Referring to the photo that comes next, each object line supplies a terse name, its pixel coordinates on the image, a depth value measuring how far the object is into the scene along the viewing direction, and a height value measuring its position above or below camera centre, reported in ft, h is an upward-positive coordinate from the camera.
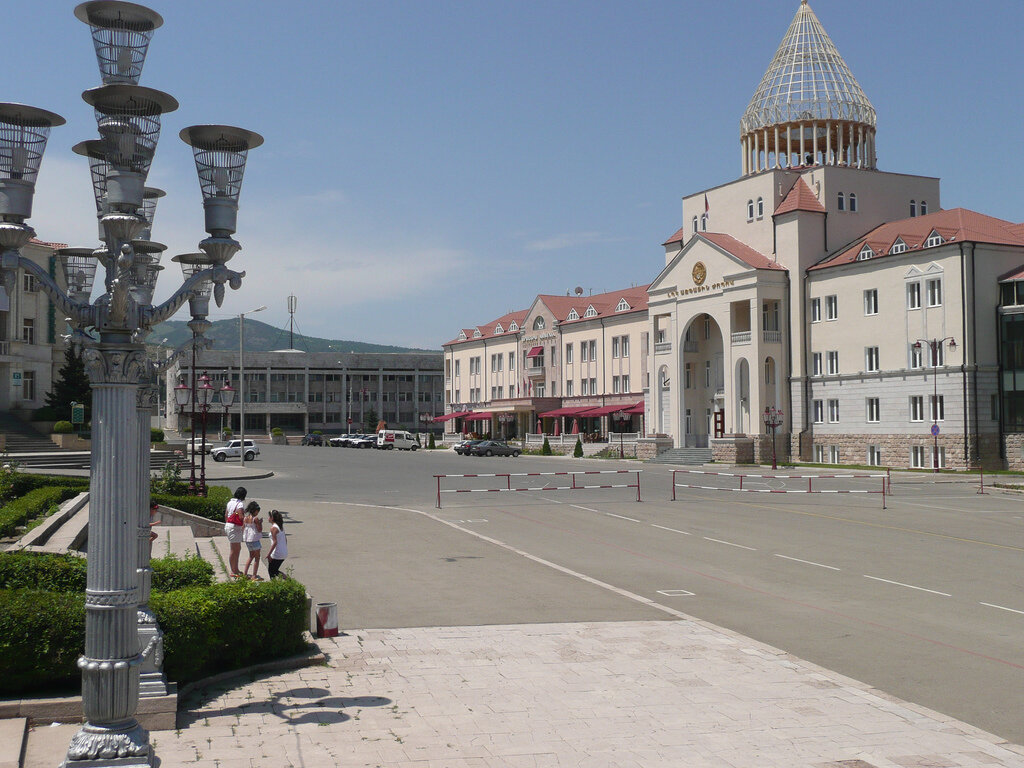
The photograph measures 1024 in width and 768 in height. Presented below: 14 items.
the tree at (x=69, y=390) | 184.24 +7.59
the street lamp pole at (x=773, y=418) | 181.98 +1.38
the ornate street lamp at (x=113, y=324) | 21.59 +2.46
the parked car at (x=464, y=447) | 245.78 -5.12
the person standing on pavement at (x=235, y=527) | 52.80 -5.41
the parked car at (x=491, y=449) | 240.53 -5.50
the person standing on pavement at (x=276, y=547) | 48.98 -6.05
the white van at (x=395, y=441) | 289.94 -4.06
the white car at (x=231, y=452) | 209.26 -5.17
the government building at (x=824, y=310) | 158.51 +22.07
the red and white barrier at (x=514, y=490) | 117.84 -7.81
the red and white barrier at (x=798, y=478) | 116.88 -7.99
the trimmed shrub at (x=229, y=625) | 31.71 -6.83
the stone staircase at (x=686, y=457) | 195.72 -6.41
